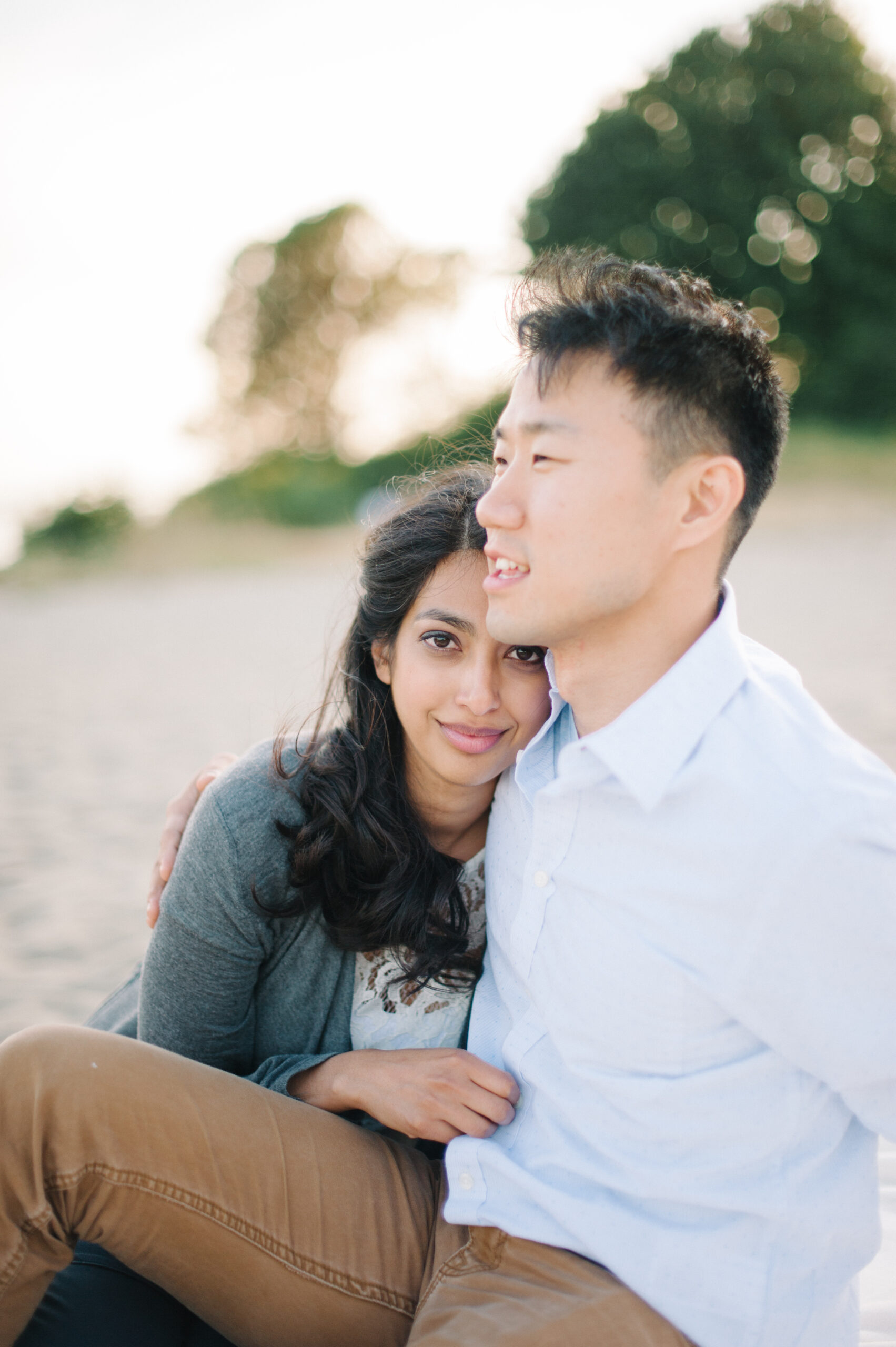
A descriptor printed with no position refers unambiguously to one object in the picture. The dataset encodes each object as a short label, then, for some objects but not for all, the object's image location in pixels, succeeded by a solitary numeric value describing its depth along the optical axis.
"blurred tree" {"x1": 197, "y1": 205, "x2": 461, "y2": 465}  28.20
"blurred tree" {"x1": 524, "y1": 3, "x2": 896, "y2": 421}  24.20
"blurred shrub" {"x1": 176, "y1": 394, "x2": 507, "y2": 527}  25.03
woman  2.21
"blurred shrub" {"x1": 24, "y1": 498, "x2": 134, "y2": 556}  20.95
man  1.67
